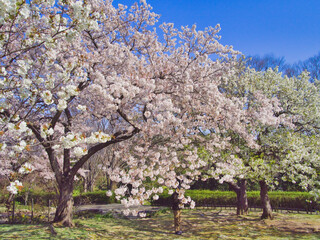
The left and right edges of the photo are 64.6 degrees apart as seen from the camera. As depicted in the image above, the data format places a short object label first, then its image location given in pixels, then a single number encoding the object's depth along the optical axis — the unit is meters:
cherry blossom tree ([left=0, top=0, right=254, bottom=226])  8.45
